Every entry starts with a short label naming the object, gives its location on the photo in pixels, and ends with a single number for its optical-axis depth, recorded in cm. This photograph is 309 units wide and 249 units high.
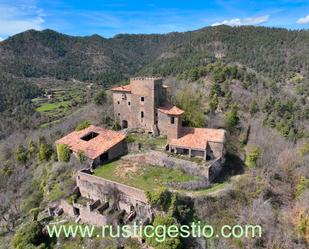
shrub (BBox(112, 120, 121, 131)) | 4138
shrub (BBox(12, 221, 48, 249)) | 2577
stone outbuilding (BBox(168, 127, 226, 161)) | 3238
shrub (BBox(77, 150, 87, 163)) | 3366
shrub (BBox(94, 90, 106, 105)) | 5319
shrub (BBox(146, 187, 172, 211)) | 2508
